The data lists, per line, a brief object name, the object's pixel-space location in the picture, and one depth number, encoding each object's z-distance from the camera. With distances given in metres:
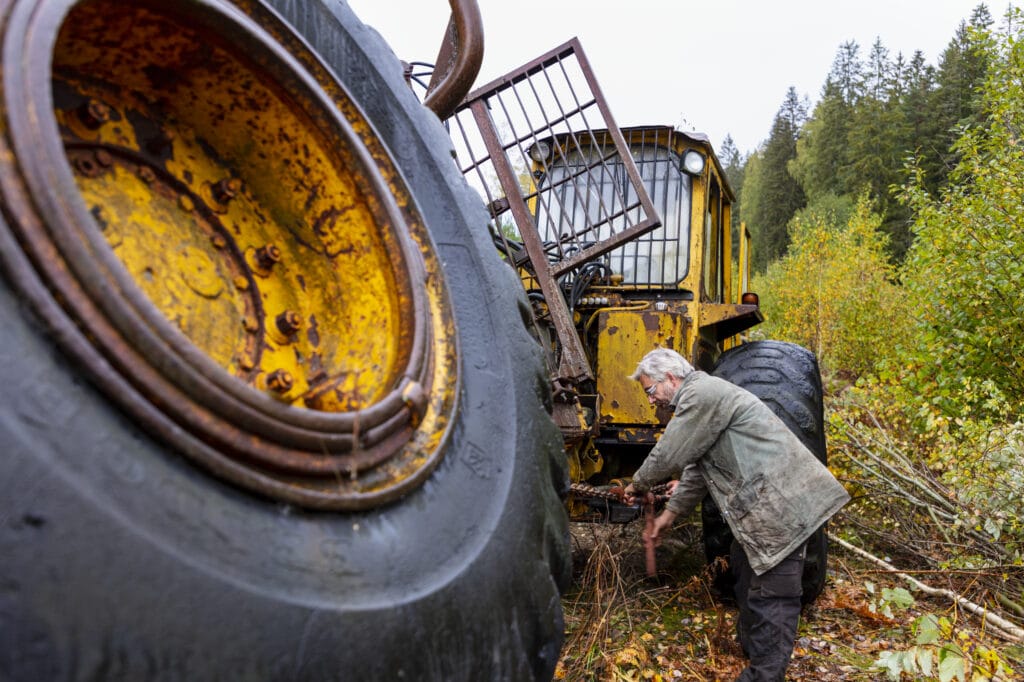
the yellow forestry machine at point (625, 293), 3.64
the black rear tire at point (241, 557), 0.79
